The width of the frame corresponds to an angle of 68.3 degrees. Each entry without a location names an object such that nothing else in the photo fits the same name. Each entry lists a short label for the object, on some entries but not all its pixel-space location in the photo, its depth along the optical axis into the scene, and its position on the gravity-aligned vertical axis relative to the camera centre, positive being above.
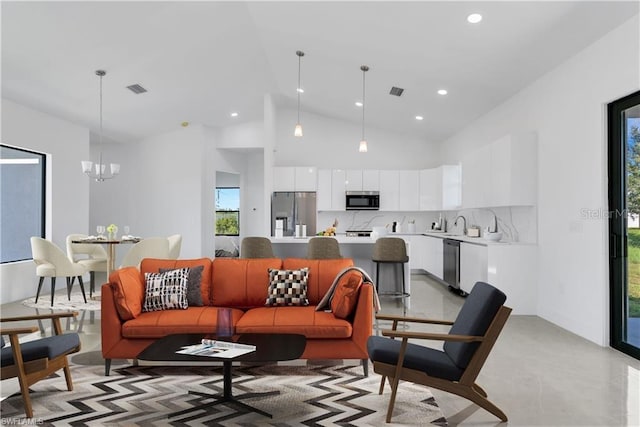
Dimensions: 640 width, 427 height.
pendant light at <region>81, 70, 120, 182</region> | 6.39 +0.81
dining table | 6.31 -0.25
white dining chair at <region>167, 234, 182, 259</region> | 7.76 -0.37
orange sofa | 3.56 -0.76
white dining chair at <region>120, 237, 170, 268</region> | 6.70 -0.39
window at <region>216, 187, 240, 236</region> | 11.43 +0.30
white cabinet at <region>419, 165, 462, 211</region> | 8.91 +0.70
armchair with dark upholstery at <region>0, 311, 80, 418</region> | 2.81 -0.84
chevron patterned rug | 2.79 -1.15
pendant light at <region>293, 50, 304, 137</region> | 6.44 +2.44
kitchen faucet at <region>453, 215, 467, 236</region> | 8.37 -0.04
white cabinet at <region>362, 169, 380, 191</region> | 9.71 +0.90
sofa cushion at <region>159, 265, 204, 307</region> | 4.09 -0.55
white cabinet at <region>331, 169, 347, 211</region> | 9.73 +0.71
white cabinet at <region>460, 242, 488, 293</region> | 6.10 -0.56
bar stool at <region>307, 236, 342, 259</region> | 6.09 -0.32
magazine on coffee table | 2.75 -0.76
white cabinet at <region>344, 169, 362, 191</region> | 9.71 +0.88
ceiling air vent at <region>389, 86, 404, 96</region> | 7.25 +2.08
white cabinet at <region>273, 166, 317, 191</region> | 9.41 +0.91
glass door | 4.17 +0.02
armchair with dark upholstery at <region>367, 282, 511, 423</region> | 2.74 -0.81
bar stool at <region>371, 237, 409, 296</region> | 6.18 -0.36
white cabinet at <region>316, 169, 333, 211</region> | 9.70 +0.67
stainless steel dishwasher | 7.21 -0.63
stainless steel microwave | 9.65 +0.46
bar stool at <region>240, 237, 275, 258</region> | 6.14 -0.32
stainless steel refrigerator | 9.32 +0.28
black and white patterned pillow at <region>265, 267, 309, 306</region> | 4.12 -0.58
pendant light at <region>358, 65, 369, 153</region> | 6.62 +2.19
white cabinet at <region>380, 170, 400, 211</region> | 9.73 +0.69
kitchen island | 6.81 -0.45
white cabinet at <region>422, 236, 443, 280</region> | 8.41 -0.60
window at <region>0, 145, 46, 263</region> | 6.80 +0.35
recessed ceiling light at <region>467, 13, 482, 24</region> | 4.40 +1.94
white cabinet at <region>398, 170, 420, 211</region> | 9.73 +0.71
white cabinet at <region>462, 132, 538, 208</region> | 5.85 +0.68
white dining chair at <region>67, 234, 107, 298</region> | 6.99 -0.52
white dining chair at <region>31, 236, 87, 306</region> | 6.29 -0.49
